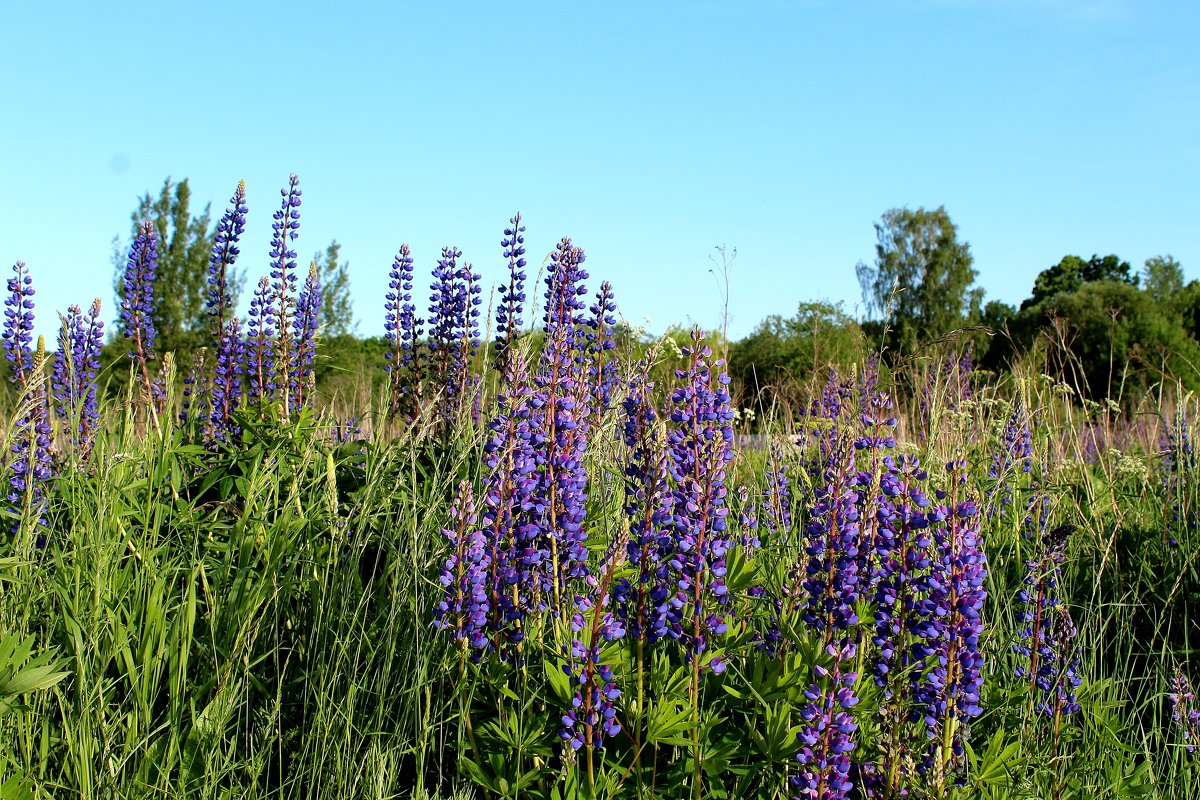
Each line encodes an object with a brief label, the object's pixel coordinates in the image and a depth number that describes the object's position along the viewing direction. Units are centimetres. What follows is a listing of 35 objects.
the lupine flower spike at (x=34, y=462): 302
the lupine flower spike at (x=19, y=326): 491
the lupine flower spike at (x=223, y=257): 477
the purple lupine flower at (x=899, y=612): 239
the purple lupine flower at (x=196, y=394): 452
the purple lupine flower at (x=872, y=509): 249
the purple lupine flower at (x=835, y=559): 238
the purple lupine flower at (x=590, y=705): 223
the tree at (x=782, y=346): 1612
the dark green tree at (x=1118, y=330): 1703
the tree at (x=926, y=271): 5475
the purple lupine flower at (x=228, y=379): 430
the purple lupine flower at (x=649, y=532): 230
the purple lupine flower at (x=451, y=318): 486
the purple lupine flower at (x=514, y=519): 247
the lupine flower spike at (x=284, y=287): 456
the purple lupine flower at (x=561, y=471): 252
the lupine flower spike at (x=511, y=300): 458
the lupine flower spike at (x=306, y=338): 472
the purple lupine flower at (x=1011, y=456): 508
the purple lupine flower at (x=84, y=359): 452
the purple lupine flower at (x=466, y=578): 243
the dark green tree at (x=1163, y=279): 3121
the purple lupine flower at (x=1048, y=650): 287
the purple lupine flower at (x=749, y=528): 333
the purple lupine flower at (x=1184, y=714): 320
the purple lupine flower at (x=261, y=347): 472
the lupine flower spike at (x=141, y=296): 492
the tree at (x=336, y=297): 2064
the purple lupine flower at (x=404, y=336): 500
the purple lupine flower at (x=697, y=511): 226
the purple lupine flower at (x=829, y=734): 223
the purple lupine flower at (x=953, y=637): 237
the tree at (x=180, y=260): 1992
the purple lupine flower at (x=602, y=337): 441
